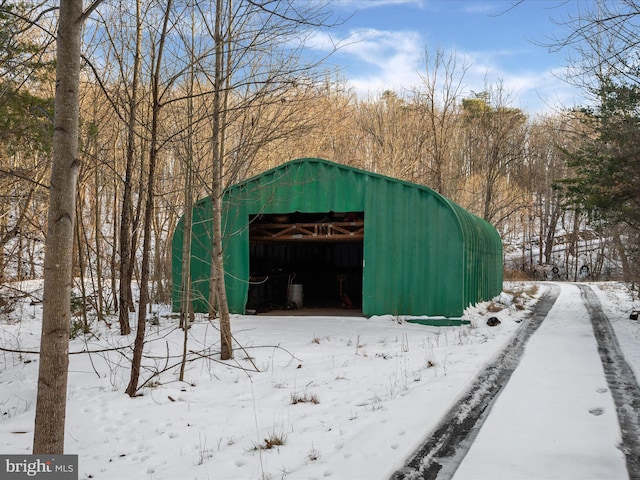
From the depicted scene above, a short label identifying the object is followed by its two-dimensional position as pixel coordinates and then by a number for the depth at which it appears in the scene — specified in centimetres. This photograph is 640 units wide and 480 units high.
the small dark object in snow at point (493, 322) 1158
